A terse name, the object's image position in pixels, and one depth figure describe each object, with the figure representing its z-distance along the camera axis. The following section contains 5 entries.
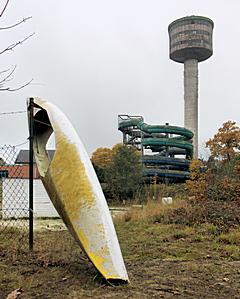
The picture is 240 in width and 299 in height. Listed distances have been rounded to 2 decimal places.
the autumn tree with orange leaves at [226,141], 23.39
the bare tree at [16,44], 3.02
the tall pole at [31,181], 4.96
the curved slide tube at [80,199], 3.56
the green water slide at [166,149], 40.65
